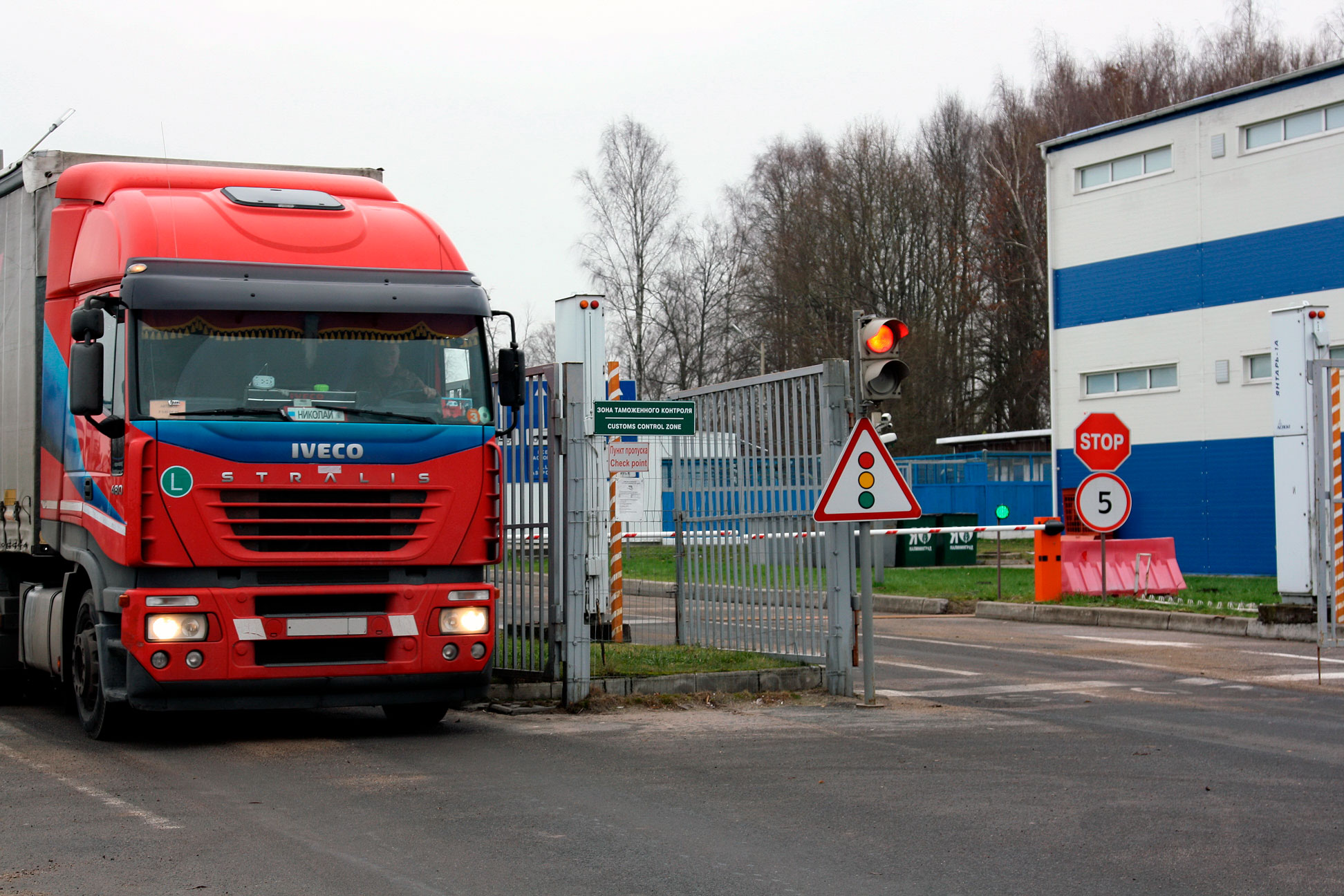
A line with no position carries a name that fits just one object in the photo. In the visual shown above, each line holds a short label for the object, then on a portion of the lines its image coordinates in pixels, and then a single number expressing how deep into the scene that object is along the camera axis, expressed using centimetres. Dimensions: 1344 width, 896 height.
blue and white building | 2927
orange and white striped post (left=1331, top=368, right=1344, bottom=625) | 1496
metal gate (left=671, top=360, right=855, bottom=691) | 1215
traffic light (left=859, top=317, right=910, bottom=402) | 1159
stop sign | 2116
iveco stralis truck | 905
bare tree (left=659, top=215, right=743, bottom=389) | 5766
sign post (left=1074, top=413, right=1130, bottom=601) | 2116
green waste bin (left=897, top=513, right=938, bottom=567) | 3194
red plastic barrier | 2242
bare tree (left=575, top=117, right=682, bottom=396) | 5519
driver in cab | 962
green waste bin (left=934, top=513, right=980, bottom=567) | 3238
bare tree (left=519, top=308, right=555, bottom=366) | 6006
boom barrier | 1285
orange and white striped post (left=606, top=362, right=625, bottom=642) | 1529
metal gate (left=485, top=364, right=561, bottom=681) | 1155
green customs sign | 1185
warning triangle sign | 1158
